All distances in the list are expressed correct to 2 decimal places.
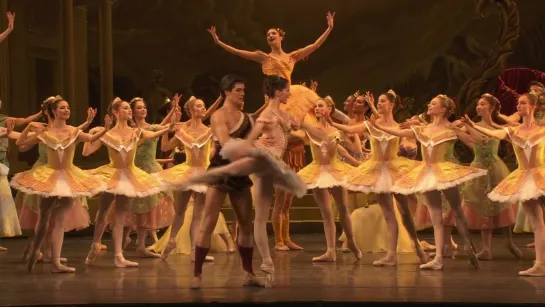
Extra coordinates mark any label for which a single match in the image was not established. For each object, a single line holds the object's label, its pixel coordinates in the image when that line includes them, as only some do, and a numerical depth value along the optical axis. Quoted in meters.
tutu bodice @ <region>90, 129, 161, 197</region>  17.86
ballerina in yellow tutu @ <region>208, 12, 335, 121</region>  21.37
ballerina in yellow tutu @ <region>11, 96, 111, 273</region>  16.89
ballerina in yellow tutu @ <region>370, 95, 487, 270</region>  16.48
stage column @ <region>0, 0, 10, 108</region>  27.70
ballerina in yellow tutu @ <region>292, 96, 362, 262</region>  18.28
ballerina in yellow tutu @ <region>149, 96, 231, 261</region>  18.41
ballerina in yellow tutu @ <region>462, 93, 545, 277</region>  15.73
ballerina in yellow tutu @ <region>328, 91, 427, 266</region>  17.56
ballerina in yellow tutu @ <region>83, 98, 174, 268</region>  17.83
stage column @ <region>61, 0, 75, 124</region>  29.02
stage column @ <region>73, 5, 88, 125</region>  31.72
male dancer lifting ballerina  14.46
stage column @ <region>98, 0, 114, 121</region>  31.42
